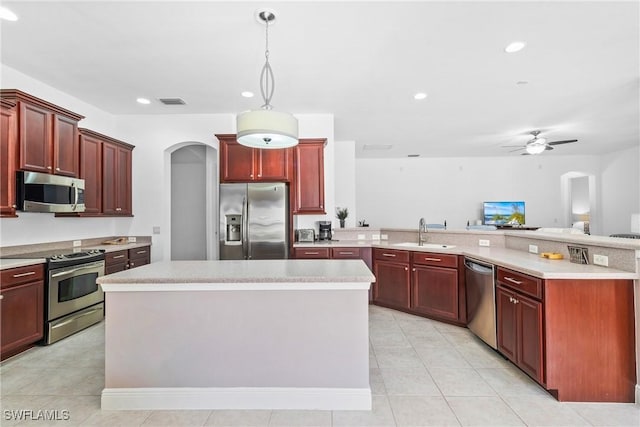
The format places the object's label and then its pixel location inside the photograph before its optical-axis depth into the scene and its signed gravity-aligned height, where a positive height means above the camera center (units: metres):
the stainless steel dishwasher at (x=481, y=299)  2.79 -0.80
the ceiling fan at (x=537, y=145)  5.47 +1.30
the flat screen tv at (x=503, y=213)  7.92 +0.12
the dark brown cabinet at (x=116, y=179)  4.07 +0.59
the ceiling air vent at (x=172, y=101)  3.99 +1.58
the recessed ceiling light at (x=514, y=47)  2.75 +1.57
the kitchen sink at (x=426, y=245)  3.77 -0.36
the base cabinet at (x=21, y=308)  2.62 -0.78
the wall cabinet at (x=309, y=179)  4.39 +0.58
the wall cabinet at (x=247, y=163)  4.23 +0.79
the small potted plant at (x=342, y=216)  5.14 +0.05
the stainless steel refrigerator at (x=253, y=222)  4.08 -0.03
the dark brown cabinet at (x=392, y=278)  3.91 -0.80
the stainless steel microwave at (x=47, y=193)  2.95 +0.30
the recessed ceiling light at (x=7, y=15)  2.28 +1.59
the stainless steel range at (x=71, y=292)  3.01 -0.75
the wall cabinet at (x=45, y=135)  2.93 +0.90
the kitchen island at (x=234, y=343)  2.02 -0.83
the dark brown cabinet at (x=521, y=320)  2.16 -0.80
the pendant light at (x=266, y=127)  1.87 +0.57
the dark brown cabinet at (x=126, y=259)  3.76 -0.51
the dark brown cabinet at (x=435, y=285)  3.46 -0.80
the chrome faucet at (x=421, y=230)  4.12 -0.16
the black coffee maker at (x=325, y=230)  4.67 -0.17
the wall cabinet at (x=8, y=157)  2.82 +0.61
